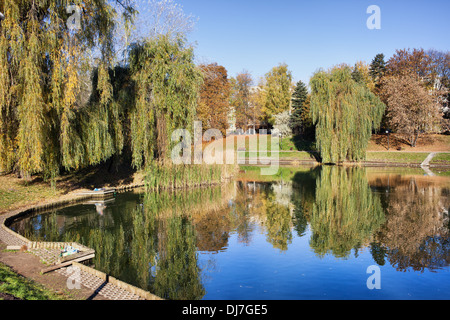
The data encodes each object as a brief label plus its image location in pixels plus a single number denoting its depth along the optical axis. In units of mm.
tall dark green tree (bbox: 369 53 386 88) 56281
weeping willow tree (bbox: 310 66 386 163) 36219
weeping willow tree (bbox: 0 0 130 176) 13812
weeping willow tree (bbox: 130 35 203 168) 20250
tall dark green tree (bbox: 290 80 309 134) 50316
